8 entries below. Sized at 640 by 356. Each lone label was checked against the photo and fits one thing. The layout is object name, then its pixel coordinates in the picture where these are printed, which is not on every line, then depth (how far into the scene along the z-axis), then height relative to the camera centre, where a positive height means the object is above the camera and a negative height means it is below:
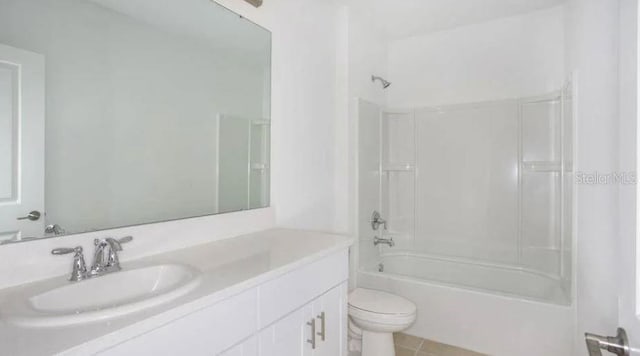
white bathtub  2.03 -0.90
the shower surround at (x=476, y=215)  2.21 -0.33
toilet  1.89 -0.82
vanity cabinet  0.80 -0.45
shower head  3.03 +0.94
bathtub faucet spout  2.96 -0.57
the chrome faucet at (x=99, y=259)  1.01 -0.27
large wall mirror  0.99 +0.25
